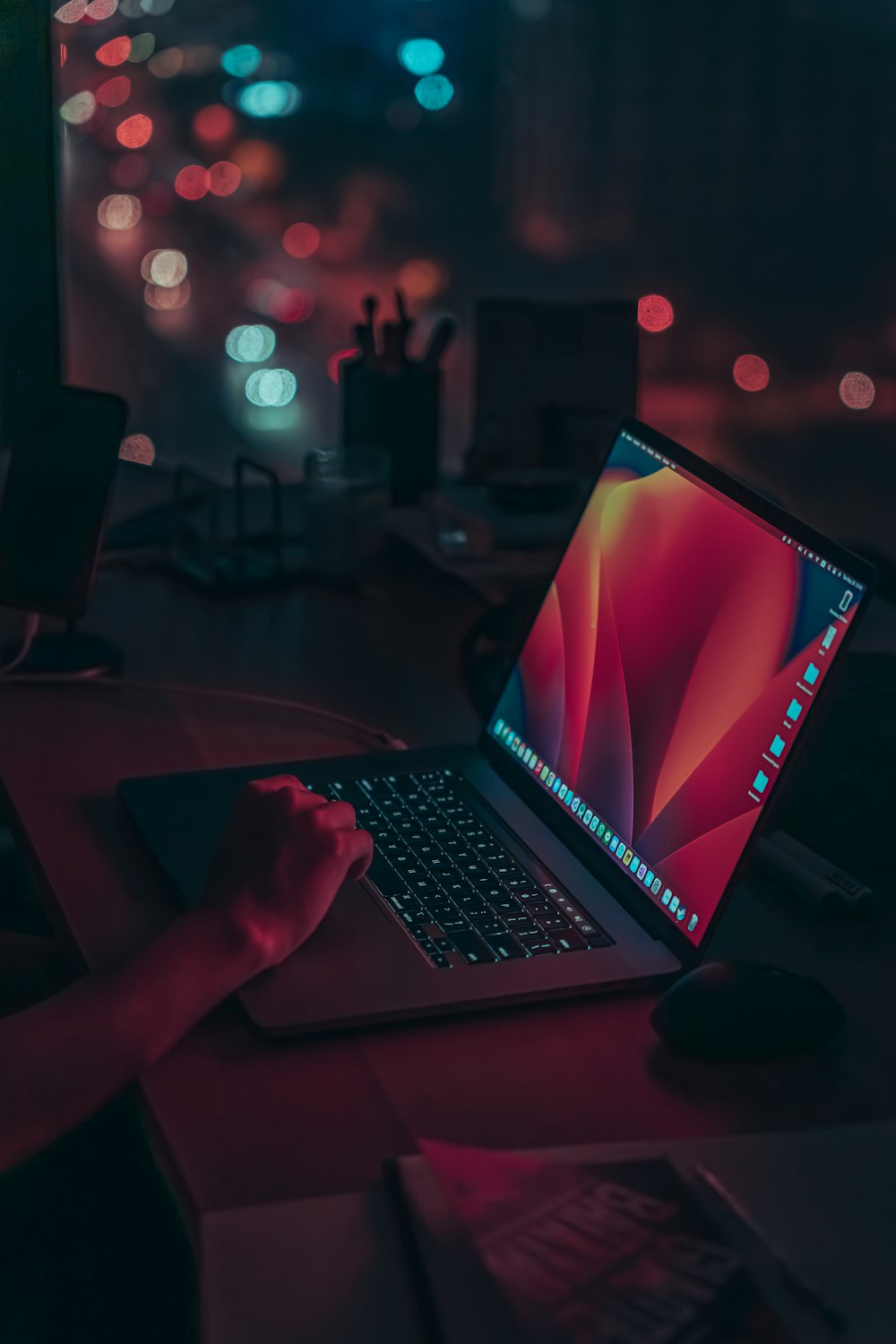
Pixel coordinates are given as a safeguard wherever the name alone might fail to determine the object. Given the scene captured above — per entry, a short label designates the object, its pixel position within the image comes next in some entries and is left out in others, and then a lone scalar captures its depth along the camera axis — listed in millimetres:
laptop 754
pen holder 1767
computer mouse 713
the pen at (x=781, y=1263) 535
